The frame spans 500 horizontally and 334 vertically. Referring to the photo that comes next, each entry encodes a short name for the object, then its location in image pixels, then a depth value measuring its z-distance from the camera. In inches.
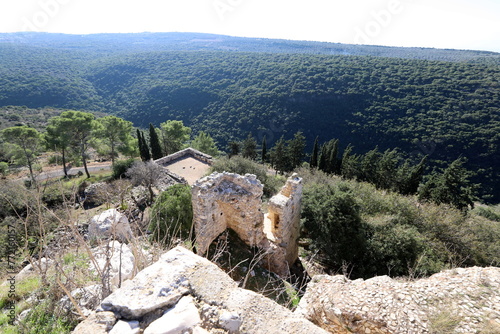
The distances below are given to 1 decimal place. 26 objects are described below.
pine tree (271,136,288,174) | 1378.0
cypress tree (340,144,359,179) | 1274.6
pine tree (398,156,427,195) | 1111.0
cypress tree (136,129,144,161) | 1159.6
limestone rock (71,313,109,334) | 108.8
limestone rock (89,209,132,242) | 290.7
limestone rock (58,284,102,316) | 164.4
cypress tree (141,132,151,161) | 1161.7
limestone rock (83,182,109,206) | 748.0
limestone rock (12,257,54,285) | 241.8
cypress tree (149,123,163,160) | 1230.6
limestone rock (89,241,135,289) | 198.7
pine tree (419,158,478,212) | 922.7
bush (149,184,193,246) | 509.7
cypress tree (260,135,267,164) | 1569.9
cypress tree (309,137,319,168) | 1417.4
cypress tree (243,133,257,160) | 1451.8
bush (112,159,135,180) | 943.0
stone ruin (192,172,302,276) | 364.5
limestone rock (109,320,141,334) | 107.7
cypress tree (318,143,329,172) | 1393.5
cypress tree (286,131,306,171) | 1374.3
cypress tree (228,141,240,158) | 1542.8
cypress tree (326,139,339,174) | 1360.7
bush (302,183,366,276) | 495.8
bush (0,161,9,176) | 955.5
